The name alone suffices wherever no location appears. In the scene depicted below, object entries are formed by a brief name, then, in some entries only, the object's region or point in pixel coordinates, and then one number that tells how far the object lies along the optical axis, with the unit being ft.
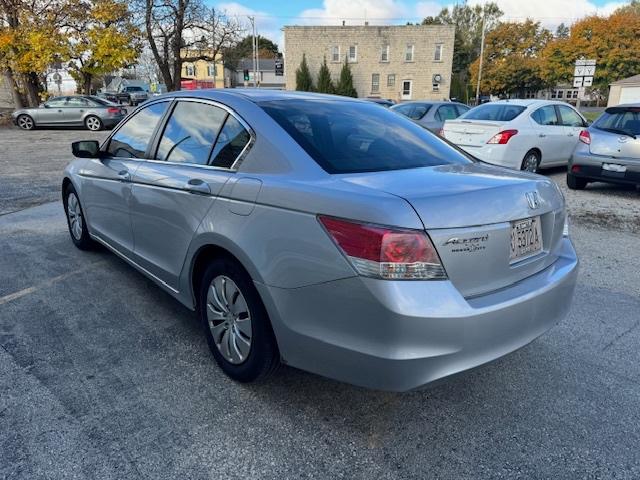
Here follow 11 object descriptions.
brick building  157.58
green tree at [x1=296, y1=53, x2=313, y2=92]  155.12
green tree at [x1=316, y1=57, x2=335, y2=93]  153.89
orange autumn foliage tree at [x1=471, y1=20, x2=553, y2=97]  206.49
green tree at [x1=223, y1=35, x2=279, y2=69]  282.62
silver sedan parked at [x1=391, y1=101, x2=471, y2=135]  41.19
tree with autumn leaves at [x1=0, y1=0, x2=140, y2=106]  70.59
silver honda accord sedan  6.64
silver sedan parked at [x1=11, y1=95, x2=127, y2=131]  68.54
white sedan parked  29.17
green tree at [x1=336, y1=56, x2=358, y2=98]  153.72
